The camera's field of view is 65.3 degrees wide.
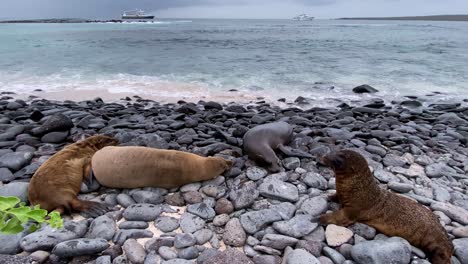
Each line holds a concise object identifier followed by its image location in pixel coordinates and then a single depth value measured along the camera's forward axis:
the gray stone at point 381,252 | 3.06
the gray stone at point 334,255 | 3.12
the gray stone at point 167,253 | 3.11
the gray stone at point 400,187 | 4.21
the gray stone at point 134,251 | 3.07
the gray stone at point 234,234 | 3.35
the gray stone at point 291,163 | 4.79
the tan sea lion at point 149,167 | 4.14
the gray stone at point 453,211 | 3.73
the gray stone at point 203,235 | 3.35
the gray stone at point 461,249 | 3.25
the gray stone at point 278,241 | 3.27
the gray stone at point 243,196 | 3.86
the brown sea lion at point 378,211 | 3.29
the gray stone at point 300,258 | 3.00
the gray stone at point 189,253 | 3.14
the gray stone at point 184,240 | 3.26
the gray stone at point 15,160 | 4.55
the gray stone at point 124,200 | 3.88
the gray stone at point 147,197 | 3.95
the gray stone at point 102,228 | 3.34
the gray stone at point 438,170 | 4.81
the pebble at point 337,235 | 3.33
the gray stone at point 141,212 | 3.64
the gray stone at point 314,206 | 3.76
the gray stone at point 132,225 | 3.49
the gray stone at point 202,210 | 3.71
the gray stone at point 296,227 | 3.40
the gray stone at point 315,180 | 4.30
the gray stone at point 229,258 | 3.01
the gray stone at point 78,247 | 3.00
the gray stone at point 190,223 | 3.50
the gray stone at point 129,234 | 3.29
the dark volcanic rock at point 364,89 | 11.37
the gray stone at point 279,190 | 4.00
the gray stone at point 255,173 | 4.46
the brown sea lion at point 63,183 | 3.69
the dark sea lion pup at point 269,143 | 4.75
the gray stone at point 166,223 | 3.51
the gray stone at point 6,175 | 4.28
